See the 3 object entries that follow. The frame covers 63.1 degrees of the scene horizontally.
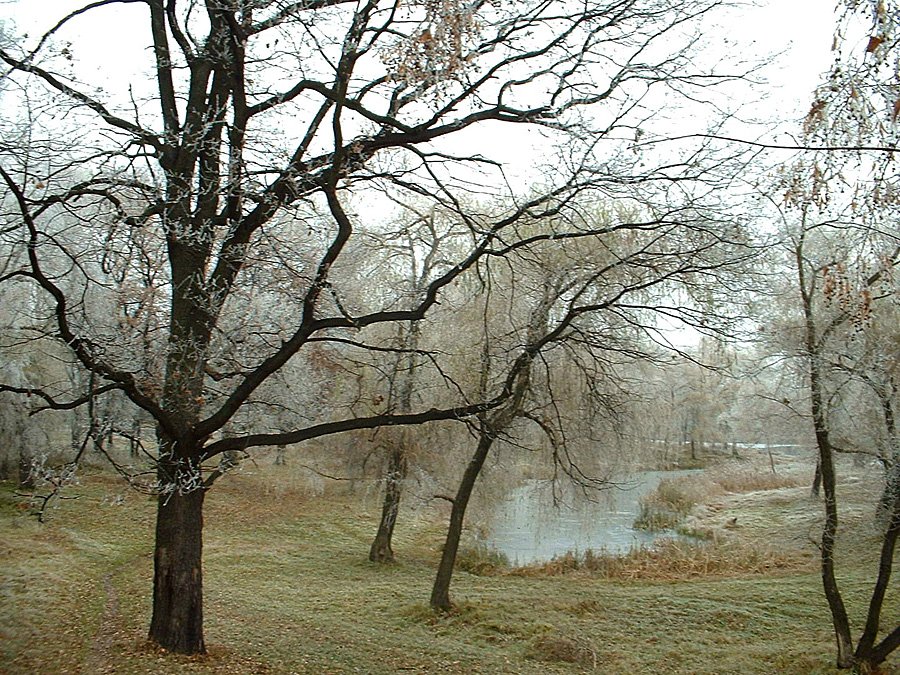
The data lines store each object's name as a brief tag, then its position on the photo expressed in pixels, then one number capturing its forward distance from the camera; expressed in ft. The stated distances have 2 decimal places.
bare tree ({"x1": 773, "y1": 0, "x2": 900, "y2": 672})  10.16
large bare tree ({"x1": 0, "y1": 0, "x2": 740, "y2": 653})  19.71
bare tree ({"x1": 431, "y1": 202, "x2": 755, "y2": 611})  23.94
